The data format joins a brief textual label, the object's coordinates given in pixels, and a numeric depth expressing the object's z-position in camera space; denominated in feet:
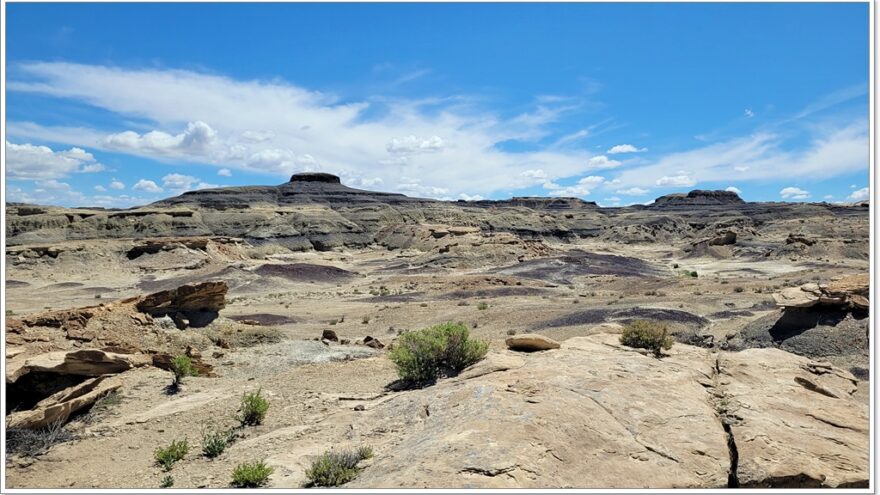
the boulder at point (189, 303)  51.96
